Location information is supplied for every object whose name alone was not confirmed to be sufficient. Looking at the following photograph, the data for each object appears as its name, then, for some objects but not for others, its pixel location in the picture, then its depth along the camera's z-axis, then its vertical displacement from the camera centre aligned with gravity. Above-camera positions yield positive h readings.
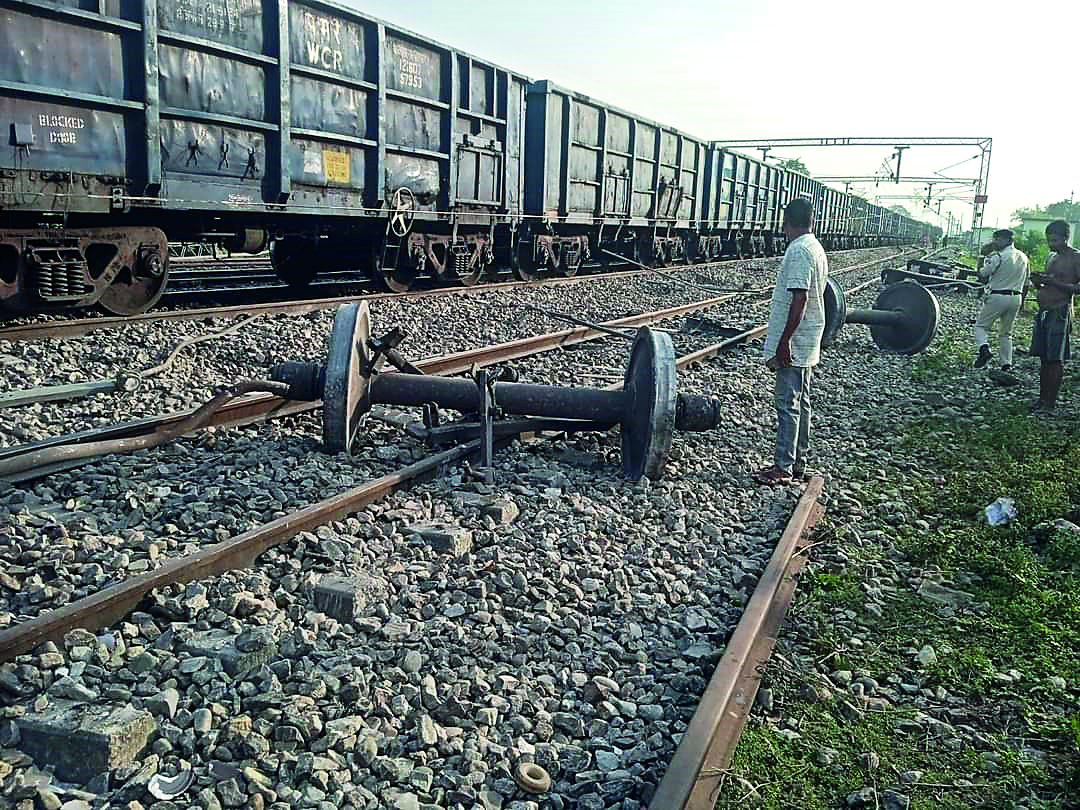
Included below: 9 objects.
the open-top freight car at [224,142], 7.50 +0.95
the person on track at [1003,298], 10.32 -0.50
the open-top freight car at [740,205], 25.98 +1.39
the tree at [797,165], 93.40 +9.28
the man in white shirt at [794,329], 5.23 -0.49
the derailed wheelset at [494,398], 4.91 -0.95
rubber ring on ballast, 2.36 -1.47
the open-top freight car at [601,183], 15.70 +1.28
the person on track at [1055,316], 7.76 -0.54
